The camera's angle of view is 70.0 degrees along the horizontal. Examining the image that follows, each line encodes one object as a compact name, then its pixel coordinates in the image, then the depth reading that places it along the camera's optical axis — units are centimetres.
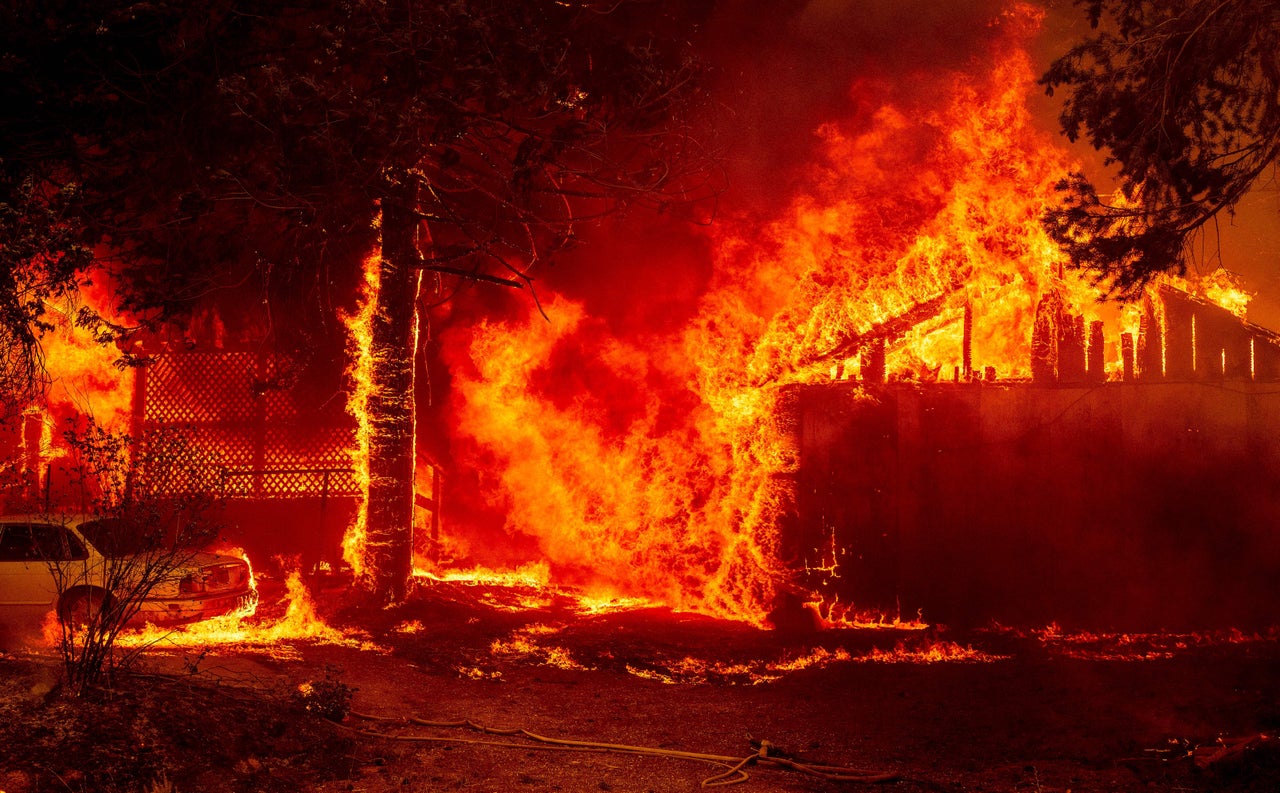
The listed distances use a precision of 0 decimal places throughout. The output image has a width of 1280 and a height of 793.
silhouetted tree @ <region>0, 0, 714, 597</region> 712
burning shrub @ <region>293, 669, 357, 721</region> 639
